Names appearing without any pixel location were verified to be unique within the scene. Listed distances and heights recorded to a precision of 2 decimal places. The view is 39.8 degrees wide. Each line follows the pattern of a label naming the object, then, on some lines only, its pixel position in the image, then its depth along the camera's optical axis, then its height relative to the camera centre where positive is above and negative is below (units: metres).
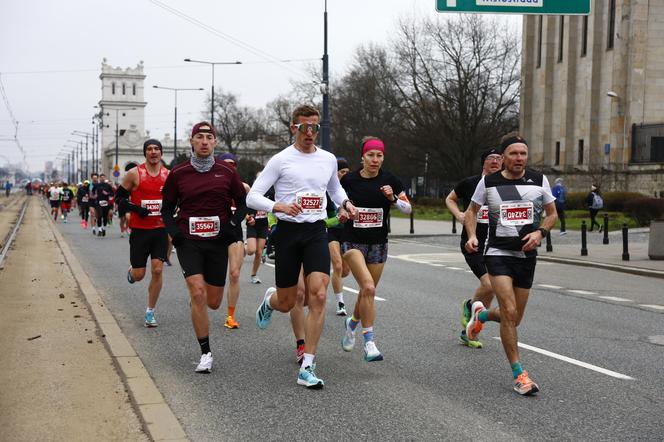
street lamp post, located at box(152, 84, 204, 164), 54.49 +5.15
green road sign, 16.95 +3.26
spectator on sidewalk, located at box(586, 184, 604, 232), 31.53 -0.67
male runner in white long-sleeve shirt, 6.66 -0.24
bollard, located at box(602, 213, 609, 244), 23.31 -1.27
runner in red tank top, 9.53 -0.50
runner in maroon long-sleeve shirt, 7.11 -0.37
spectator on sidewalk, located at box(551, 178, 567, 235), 30.25 -0.65
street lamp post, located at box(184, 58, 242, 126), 43.59 +5.42
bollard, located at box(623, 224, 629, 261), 19.01 -1.35
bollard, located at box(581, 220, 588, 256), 20.75 -1.48
